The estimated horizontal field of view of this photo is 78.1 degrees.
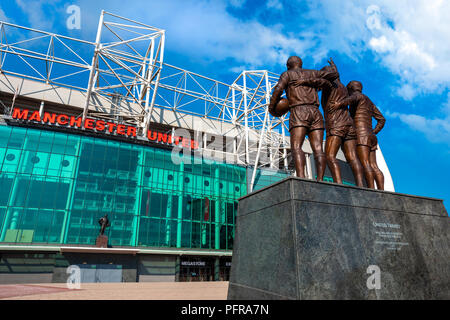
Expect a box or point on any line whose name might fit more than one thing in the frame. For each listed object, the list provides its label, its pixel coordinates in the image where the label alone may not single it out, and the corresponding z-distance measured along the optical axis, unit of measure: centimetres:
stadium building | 2380
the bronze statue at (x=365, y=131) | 743
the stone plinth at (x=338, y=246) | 450
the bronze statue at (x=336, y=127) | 698
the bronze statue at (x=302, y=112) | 659
